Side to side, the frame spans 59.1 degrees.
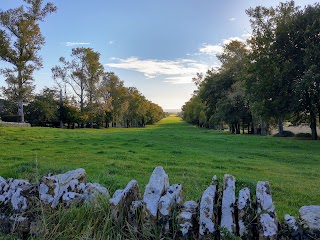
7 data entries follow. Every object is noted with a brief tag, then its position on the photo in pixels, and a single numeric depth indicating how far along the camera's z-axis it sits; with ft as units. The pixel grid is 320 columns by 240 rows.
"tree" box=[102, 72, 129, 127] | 242.58
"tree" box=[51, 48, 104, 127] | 184.96
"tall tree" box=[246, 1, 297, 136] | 92.07
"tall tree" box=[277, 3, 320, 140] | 85.56
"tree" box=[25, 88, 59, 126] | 173.47
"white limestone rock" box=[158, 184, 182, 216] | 11.02
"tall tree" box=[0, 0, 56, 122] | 130.82
